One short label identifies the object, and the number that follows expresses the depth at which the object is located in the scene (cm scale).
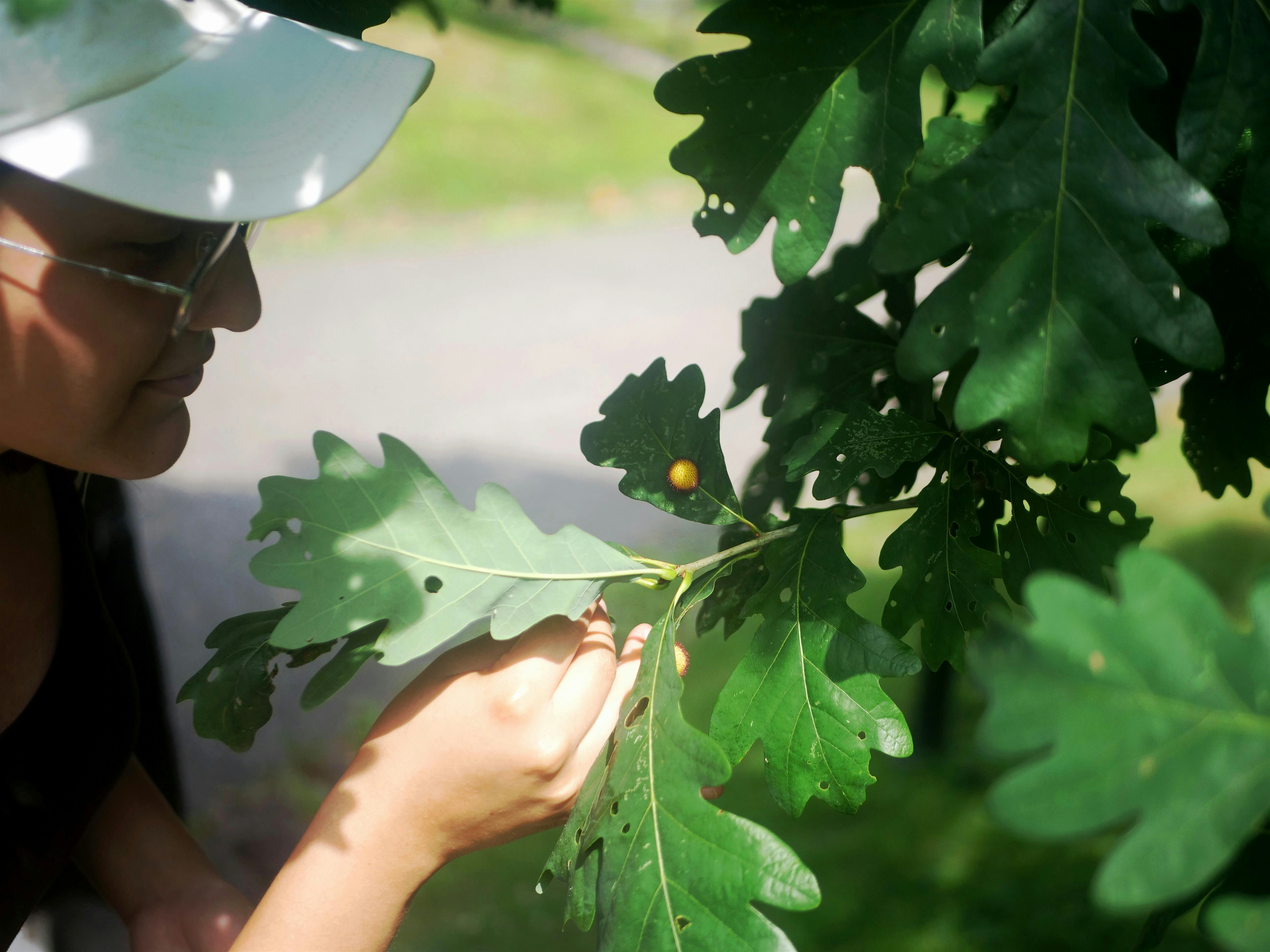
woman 79
